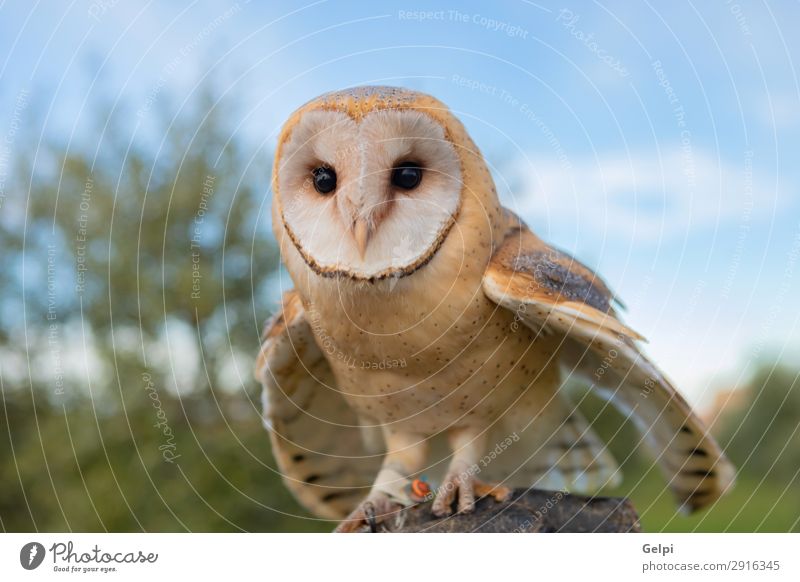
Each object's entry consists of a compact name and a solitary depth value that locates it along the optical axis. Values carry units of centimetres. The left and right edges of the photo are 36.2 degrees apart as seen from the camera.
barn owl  49
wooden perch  52
